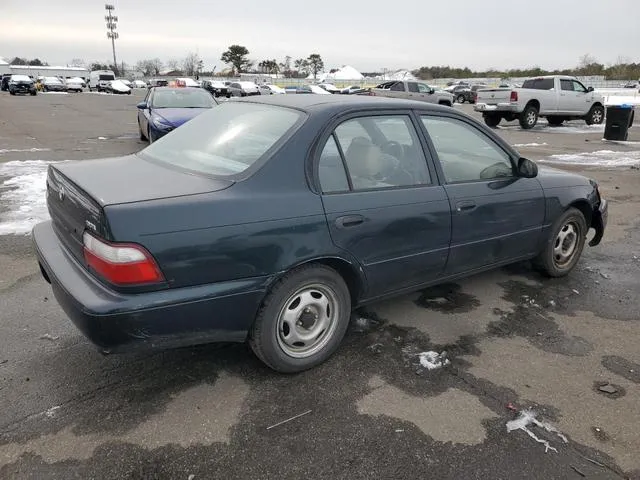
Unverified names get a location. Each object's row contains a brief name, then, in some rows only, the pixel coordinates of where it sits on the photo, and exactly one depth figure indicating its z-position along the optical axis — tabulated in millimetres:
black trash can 15547
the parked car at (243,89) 44438
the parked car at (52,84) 53125
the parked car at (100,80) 58050
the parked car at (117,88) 51312
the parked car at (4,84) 48394
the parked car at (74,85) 54406
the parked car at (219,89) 46750
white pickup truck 18609
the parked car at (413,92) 25766
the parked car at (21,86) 41375
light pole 95562
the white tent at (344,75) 82438
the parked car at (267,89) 44325
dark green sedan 2422
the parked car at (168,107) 10094
